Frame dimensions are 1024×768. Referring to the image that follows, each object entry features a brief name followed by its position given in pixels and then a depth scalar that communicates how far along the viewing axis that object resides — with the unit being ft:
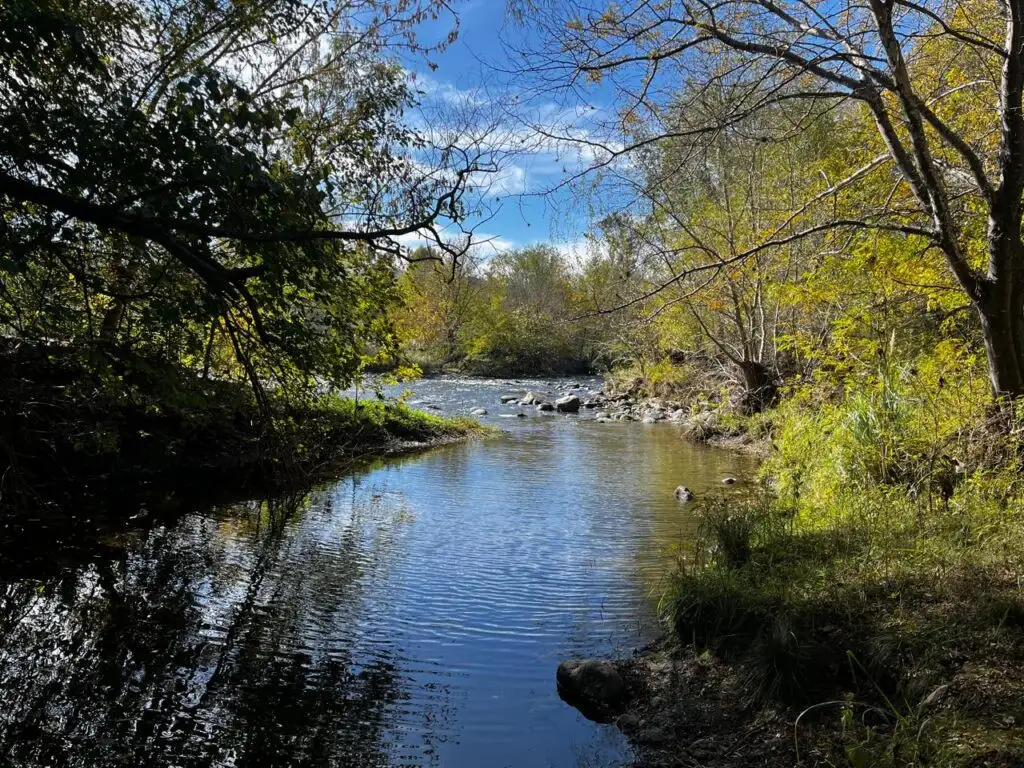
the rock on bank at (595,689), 15.43
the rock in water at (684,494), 37.50
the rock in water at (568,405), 84.89
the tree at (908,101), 18.47
